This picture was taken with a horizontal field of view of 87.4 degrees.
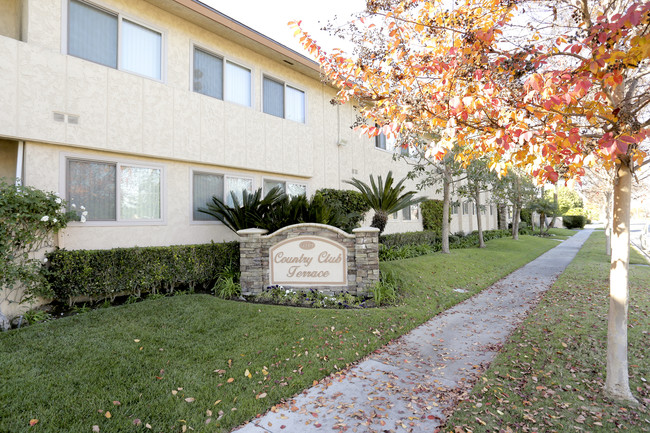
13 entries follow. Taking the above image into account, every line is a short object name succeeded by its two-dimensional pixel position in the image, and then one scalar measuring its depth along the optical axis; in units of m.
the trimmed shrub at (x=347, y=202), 11.14
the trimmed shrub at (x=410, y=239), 13.35
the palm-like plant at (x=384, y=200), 10.07
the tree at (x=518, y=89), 2.90
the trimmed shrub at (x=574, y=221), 46.00
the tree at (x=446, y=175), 14.01
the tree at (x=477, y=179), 14.96
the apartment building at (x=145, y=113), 6.09
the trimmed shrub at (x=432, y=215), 17.94
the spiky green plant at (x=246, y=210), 8.22
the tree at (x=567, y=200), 44.72
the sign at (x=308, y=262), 7.49
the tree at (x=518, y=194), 22.19
